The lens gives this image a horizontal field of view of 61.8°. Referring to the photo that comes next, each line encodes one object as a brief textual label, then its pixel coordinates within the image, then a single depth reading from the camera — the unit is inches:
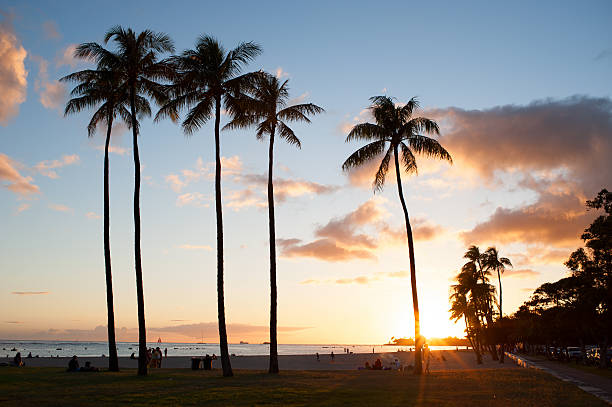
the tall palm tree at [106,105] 1158.3
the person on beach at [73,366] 1128.9
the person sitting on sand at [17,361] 1448.1
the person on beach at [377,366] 1647.6
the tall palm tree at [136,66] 1122.5
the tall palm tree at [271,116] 1143.0
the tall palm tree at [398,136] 1278.3
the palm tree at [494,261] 2701.3
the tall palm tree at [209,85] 1145.4
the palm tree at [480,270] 2684.5
